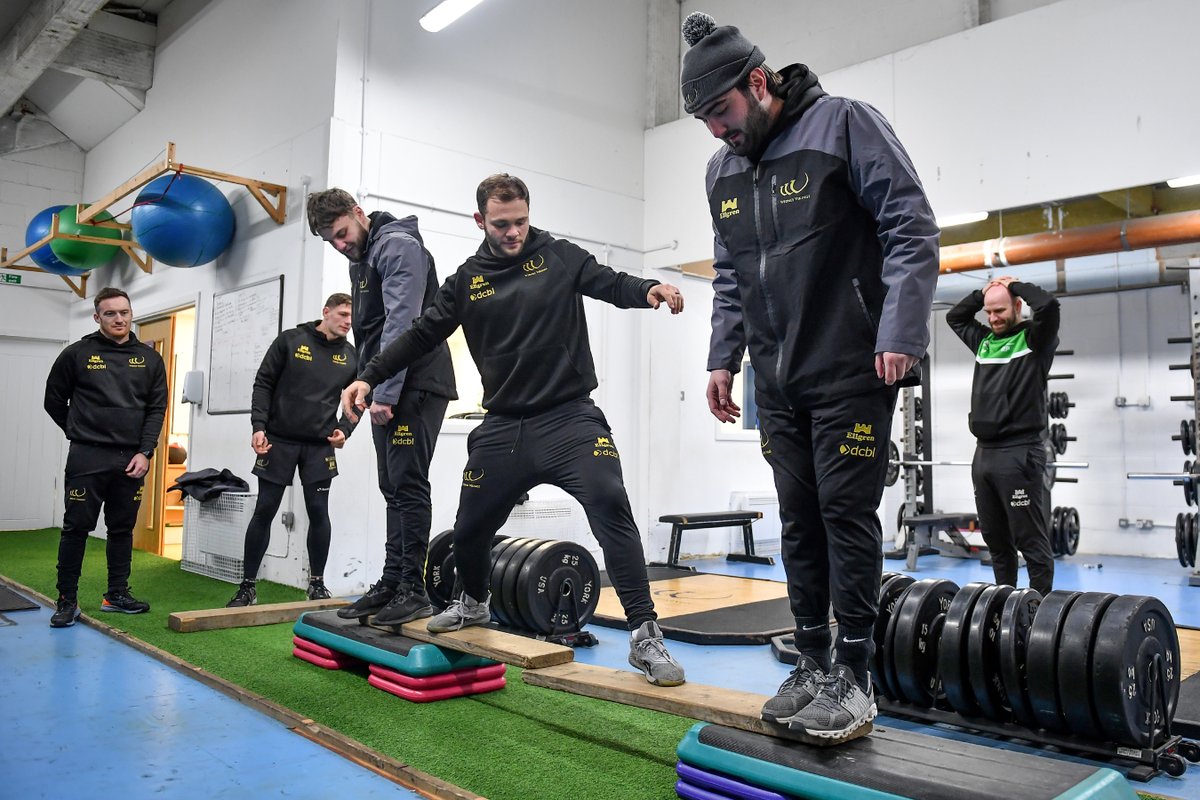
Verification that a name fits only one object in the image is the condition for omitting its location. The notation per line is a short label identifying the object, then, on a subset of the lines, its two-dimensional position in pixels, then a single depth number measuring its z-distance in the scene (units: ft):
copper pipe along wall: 17.98
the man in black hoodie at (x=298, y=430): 14.61
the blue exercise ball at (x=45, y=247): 24.18
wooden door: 23.54
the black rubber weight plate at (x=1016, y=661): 7.90
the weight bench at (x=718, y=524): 20.76
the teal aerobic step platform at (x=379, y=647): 9.46
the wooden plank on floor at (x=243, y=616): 12.60
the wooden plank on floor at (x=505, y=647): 7.98
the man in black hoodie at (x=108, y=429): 13.41
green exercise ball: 23.11
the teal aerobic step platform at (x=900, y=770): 5.17
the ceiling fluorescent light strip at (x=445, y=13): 16.88
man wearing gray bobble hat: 5.74
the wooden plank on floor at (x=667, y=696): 6.27
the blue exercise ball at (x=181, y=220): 18.37
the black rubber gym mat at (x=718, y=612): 12.75
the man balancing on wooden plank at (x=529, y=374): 7.83
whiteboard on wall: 18.54
